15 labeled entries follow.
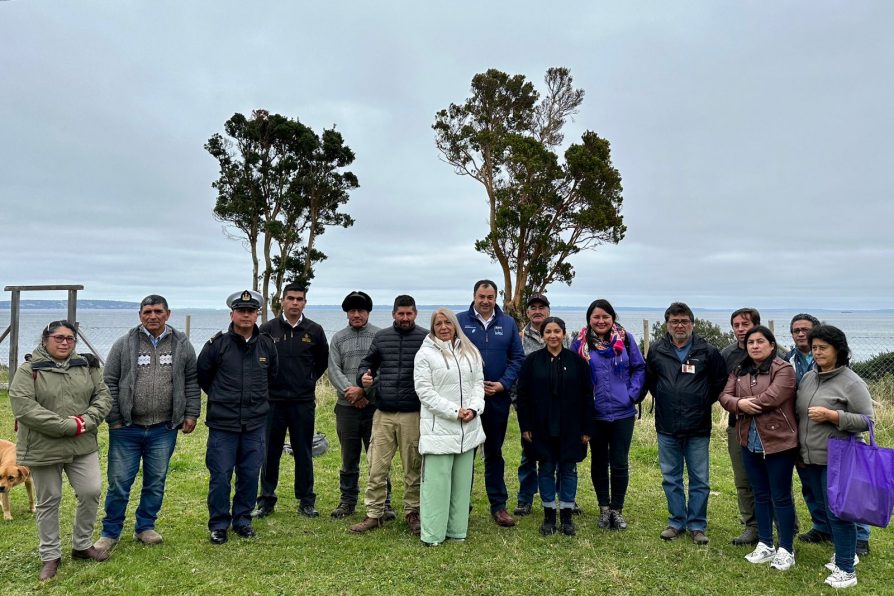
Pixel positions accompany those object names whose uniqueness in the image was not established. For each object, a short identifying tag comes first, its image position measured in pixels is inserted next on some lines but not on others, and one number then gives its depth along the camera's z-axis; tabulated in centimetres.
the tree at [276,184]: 1823
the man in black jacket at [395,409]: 499
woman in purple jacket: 494
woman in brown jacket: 416
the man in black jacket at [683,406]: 469
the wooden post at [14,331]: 1116
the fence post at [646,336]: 1269
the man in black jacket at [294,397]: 536
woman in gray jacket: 388
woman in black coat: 486
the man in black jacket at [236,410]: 469
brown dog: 509
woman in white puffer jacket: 470
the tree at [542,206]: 1880
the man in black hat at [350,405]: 543
